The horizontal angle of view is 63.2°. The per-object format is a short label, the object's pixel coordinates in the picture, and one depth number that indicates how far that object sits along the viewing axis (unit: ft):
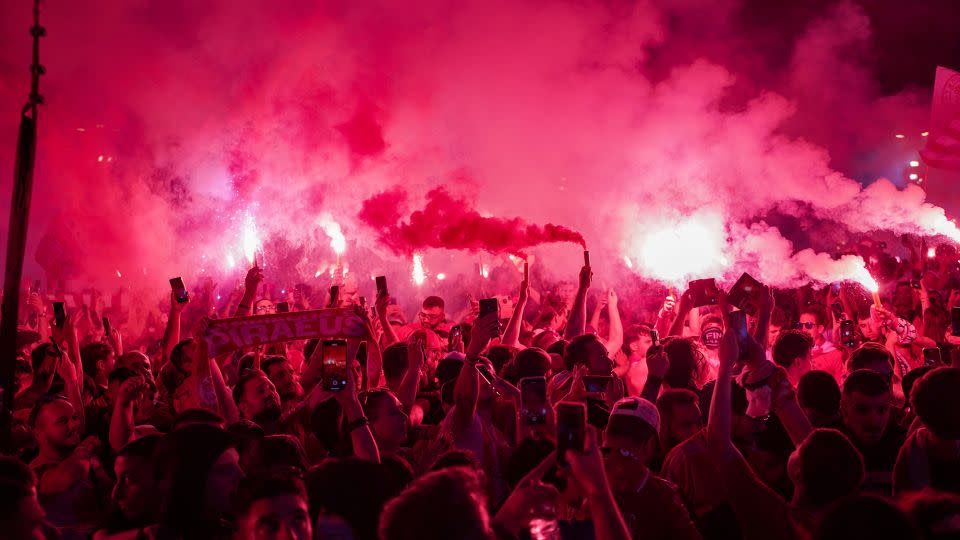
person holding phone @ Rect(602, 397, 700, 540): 11.75
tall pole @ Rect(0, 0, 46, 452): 14.98
